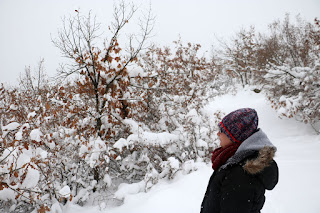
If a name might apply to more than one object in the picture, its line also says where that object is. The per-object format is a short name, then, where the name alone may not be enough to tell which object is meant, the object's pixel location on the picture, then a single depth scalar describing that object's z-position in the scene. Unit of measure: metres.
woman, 1.19
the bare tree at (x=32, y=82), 12.55
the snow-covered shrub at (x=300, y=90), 7.95
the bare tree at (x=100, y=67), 6.04
